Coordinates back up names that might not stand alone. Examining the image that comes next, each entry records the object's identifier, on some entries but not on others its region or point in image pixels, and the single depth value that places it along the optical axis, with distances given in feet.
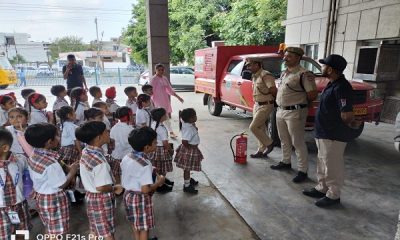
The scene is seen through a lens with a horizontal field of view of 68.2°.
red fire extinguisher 15.92
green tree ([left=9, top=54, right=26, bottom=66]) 148.05
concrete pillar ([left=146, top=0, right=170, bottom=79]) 24.16
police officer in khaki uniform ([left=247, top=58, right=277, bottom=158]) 15.41
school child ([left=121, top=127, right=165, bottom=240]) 7.77
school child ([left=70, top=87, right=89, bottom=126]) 14.19
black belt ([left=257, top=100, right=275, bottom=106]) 16.07
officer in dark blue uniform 10.37
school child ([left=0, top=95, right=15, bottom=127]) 13.51
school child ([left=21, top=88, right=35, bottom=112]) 16.01
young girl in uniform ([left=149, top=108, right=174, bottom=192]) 11.46
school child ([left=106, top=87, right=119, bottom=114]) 16.33
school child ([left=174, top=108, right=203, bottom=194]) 11.96
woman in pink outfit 20.22
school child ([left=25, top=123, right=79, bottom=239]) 7.63
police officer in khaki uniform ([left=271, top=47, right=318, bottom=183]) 12.81
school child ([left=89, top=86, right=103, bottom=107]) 15.52
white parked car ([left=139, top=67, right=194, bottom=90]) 54.49
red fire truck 17.65
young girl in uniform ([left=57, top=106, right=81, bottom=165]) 11.23
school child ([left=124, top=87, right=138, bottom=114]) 16.10
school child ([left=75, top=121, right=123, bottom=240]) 7.48
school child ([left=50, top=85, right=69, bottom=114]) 14.82
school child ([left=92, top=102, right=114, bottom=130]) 12.94
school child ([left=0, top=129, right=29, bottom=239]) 7.42
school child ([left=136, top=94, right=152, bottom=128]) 13.73
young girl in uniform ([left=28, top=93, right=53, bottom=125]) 12.62
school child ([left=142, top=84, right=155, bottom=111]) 16.78
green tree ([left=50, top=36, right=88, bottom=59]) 184.55
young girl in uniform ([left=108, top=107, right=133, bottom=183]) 11.27
